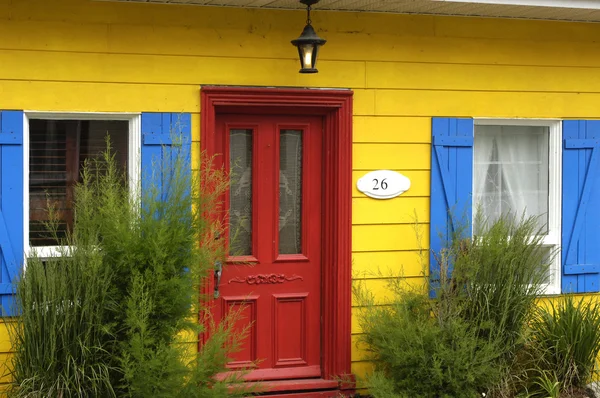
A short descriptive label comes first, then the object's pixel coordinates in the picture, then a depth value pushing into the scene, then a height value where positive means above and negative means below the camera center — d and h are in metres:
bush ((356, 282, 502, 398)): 6.14 -1.04
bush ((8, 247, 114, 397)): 5.43 -0.78
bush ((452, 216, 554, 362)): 6.36 -0.55
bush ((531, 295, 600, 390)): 6.51 -1.00
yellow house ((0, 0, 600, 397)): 6.11 +0.60
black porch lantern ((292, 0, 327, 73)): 6.16 +1.11
